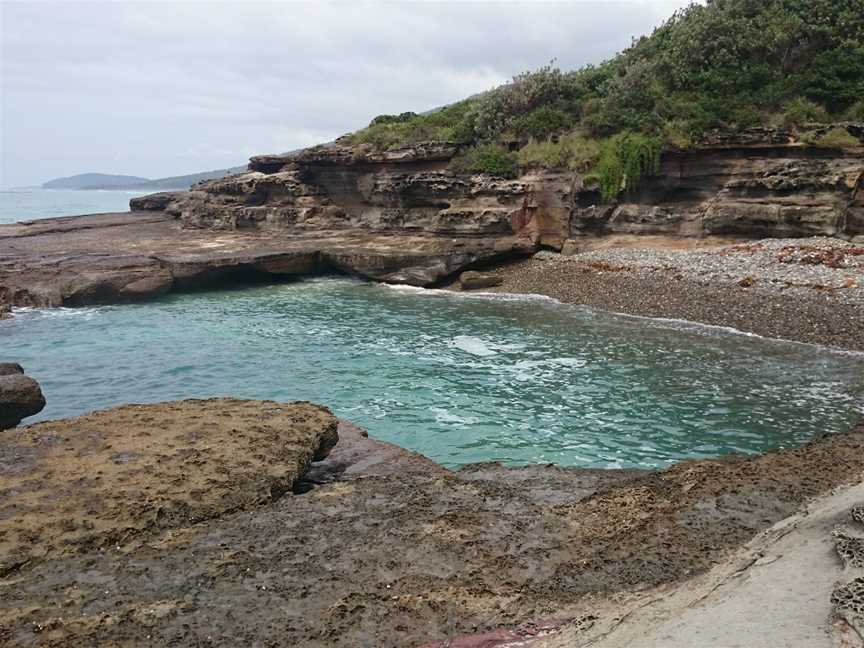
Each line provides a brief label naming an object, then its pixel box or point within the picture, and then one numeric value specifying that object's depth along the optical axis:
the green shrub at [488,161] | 31.62
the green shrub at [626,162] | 27.89
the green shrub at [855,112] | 25.05
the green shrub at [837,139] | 23.86
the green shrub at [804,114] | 25.68
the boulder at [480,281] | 27.17
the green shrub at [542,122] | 32.91
